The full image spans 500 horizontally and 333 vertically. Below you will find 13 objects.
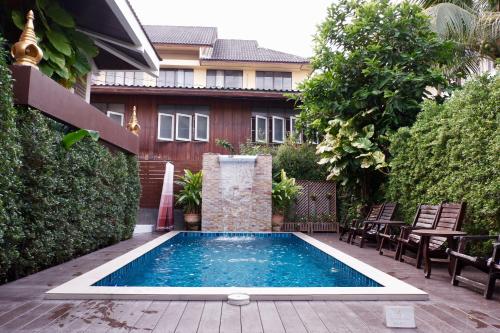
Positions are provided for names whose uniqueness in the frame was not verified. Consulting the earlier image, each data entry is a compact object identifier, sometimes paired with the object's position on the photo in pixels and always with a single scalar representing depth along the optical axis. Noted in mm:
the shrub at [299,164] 12297
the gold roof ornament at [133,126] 9258
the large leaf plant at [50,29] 5586
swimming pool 3508
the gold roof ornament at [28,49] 4250
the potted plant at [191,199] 11234
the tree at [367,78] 8547
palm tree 10236
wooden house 13961
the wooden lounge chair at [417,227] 5555
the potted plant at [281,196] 11305
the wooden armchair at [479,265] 3566
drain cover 3278
